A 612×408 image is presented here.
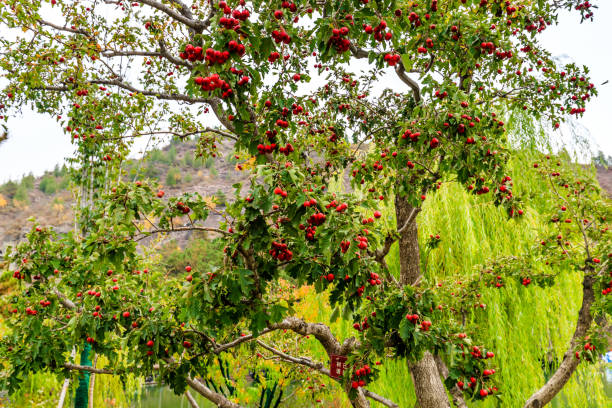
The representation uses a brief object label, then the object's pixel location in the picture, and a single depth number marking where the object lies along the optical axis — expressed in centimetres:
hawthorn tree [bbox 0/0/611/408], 159
